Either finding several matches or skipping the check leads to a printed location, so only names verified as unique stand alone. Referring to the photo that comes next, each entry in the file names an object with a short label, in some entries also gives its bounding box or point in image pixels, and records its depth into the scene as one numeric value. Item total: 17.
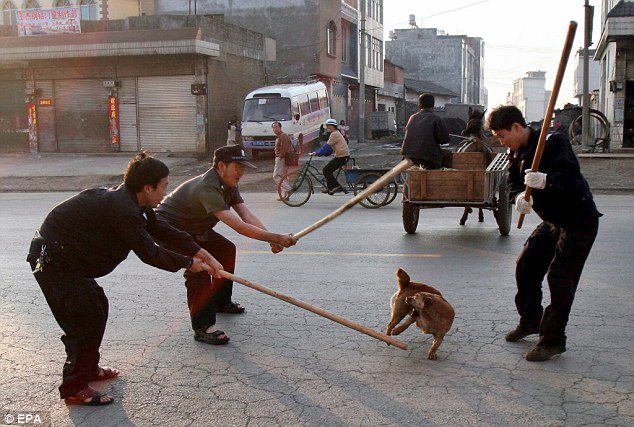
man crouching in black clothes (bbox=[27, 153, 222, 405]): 3.90
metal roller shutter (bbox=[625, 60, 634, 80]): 25.59
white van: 25.11
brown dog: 4.59
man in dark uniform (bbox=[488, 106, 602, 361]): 4.35
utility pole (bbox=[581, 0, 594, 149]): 22.92
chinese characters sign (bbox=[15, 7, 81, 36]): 27.62
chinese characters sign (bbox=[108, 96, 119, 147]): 27.81
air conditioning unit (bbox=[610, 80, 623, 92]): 25.59
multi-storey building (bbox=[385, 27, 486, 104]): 78.44
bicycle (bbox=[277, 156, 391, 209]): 13.46
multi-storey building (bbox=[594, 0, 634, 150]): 24.61
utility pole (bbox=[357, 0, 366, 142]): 33.78
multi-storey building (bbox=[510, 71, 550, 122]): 108.50
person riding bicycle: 13.68
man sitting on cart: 9.31
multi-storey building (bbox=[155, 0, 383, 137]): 36.25
